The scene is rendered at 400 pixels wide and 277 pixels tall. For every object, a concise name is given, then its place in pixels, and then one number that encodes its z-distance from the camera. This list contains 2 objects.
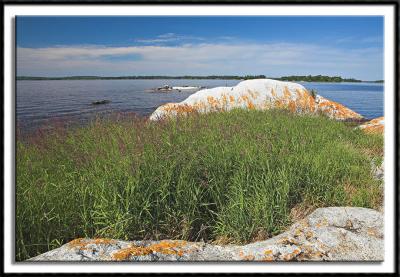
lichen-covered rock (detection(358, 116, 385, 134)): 4.10
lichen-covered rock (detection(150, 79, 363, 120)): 7.22
